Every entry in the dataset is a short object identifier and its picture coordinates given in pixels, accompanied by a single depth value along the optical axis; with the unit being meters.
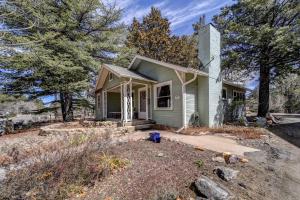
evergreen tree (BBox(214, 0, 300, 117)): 12.20
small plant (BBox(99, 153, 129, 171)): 4.70
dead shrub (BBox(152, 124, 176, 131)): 10.84
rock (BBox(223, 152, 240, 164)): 5.15
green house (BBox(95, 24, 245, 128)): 10.54
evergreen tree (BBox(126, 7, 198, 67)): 24.05
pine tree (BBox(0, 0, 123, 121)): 14.27
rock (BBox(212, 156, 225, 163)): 5.19
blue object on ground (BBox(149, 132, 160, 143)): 7.45
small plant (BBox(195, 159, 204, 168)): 4.87
